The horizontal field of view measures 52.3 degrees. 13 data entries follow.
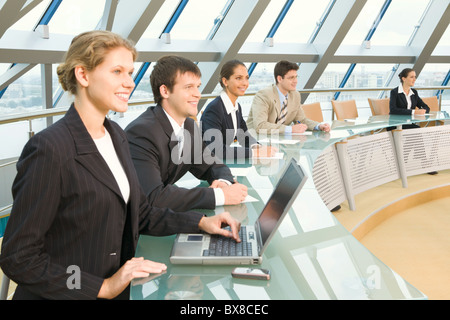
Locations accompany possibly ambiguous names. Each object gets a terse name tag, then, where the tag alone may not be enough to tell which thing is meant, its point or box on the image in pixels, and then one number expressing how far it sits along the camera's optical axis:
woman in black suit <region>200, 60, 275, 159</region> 3.35
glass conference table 1.22
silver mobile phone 1.29
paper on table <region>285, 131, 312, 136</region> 4.14
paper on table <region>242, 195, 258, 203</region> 2.12
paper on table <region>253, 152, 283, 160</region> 3.11
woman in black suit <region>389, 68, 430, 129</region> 6.06
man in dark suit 1.97
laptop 1.40
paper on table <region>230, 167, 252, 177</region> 2.64
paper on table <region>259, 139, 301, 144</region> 3.70
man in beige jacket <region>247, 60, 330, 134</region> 4.20
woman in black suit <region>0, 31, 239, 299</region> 1.20
